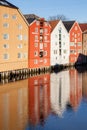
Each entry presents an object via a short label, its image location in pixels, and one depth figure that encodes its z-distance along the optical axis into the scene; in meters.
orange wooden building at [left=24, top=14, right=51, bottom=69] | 41.03
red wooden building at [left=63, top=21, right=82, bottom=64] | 51.72
